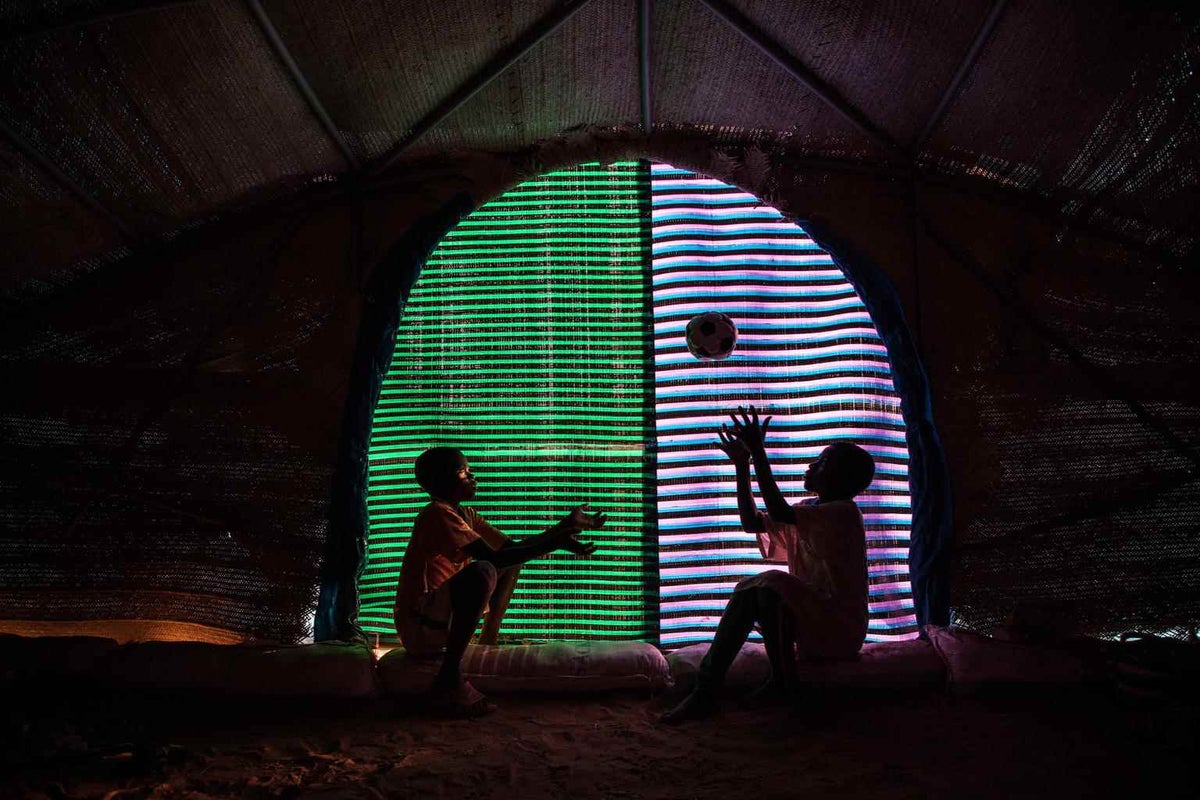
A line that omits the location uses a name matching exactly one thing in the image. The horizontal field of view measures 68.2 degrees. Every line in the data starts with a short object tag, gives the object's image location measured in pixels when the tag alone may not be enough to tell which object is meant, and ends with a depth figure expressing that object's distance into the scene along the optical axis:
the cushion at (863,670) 3.54
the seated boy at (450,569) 3.47
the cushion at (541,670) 3.61
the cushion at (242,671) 3.56
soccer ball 4.14
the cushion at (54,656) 3.52
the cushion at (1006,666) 3.53
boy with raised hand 3.40
